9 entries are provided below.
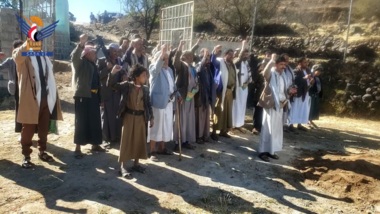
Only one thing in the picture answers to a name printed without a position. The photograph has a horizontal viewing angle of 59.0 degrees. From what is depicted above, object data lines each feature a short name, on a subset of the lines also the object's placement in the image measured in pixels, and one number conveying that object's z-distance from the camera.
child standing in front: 4.65
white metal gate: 8.25
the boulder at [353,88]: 11.96
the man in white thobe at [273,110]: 5.70
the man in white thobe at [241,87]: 7.46
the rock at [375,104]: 11.33
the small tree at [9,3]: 20.54
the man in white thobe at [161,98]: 5.41
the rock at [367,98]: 11.51
